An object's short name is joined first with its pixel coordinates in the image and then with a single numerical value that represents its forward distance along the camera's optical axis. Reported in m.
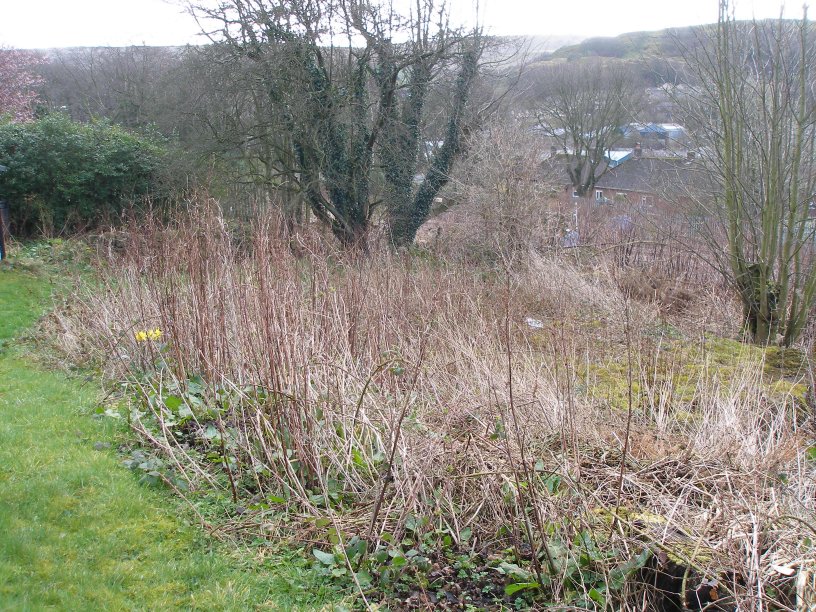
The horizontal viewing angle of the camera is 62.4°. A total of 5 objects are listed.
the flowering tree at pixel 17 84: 22.55
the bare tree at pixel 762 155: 7.82
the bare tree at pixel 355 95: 14.16
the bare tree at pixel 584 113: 30.80
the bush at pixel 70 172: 15.45
